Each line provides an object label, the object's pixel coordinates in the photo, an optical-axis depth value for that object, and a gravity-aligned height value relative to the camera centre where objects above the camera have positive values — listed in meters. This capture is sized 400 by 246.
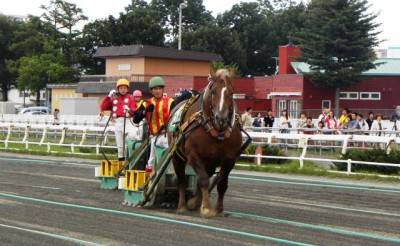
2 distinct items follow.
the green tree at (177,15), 120.38 +14.99
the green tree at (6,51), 109.19 +8.12
